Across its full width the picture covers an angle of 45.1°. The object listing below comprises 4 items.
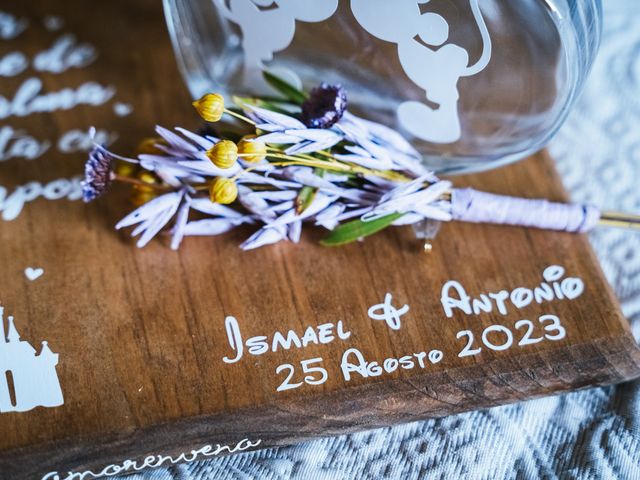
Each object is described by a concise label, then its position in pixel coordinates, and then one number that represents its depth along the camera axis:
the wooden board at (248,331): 0.44
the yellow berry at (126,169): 0.51
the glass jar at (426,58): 0.46
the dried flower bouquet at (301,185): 0.47
